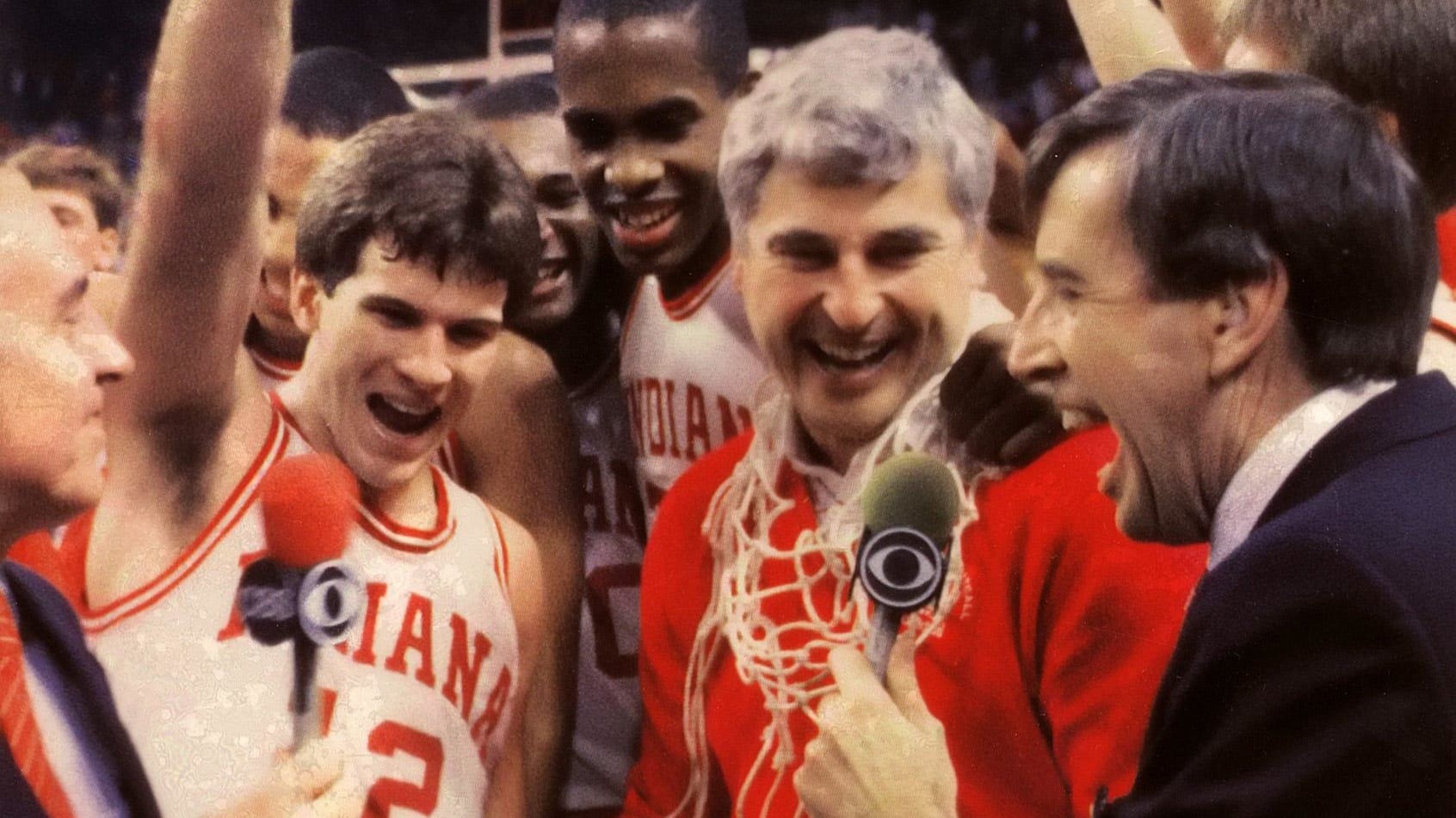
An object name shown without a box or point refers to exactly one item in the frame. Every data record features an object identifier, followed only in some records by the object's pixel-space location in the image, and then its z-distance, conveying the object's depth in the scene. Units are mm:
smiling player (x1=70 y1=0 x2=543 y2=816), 1614
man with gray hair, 1596
